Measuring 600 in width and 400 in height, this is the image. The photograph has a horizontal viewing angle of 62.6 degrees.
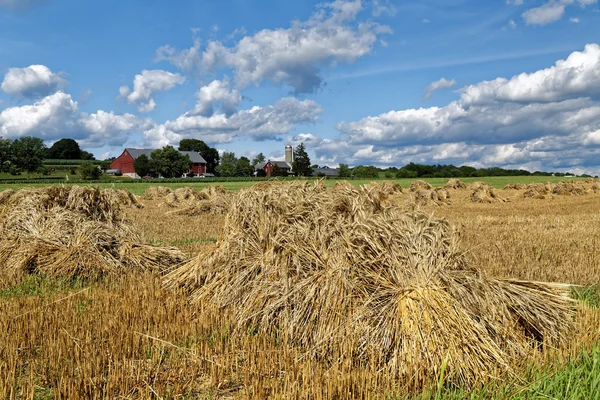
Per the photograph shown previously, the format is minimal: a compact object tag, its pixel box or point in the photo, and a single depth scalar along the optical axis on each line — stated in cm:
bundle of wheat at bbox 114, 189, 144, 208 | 2477
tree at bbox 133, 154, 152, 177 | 10050
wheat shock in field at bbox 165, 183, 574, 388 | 496
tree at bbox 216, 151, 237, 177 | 12850
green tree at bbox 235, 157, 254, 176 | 12850
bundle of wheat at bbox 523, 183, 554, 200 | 3110
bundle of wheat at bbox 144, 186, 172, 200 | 3150
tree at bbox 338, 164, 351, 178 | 11497
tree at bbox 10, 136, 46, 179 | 8750
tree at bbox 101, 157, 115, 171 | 11658
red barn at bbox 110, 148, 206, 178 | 11344
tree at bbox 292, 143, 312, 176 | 11411
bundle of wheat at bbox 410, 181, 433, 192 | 3491
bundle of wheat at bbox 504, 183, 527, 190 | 3734
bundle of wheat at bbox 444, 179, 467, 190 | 3647
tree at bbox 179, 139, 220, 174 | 14062
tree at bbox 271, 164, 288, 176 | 11201
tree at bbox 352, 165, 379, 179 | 9081
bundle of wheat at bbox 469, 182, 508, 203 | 2891
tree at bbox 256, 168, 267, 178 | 13188
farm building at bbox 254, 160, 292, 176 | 12827
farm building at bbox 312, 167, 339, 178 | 12071
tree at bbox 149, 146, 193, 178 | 10012
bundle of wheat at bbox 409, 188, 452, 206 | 2733
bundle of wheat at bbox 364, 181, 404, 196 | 3395
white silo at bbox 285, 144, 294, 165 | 13575
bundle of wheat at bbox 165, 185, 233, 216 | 2152
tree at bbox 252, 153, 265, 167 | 15200
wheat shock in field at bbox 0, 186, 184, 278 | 945
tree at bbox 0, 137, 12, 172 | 8594
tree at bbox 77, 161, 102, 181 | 7656
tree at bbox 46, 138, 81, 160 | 14075
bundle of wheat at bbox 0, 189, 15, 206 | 2143
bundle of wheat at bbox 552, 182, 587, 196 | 3252
